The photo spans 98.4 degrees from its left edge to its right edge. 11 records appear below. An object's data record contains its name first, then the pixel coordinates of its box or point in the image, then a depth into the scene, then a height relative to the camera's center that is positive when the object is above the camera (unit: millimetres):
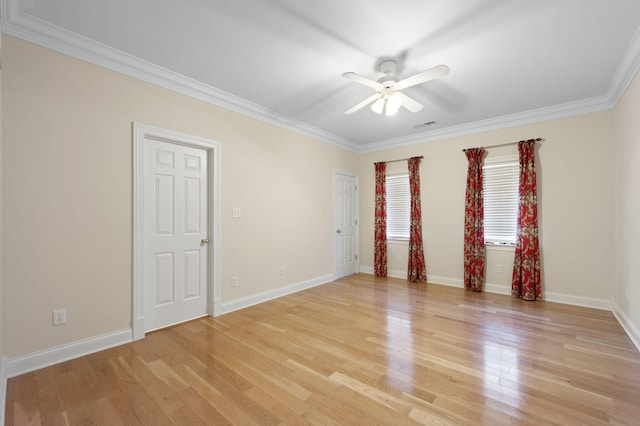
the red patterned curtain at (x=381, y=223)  5711 -228
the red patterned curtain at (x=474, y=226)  4594 -224
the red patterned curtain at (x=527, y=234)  4105 -312
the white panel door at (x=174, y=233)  3004 -267
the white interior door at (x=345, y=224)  5621 -250
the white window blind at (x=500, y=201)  4426 +199
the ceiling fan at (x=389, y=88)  2545 +1239
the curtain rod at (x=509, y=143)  4156 +1106
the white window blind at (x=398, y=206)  5551 +125
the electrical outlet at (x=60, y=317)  2365 -924
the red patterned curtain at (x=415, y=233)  5238 -395
